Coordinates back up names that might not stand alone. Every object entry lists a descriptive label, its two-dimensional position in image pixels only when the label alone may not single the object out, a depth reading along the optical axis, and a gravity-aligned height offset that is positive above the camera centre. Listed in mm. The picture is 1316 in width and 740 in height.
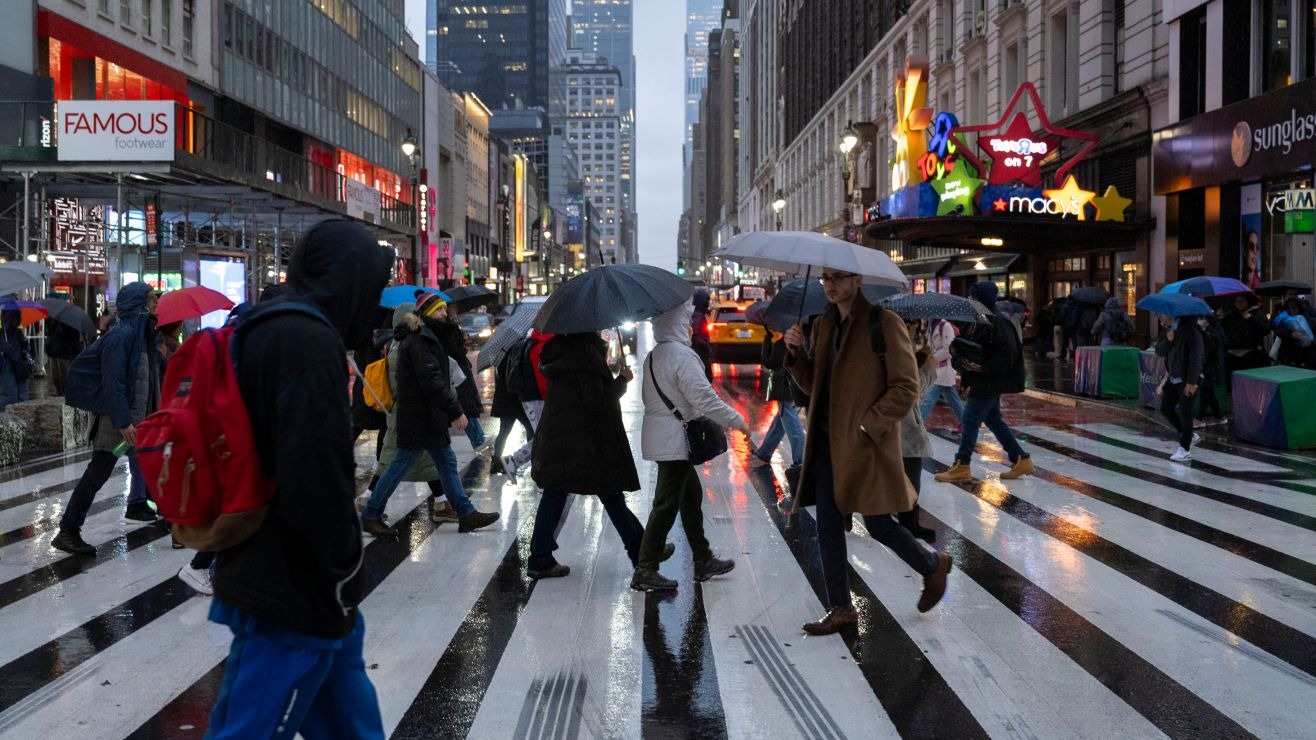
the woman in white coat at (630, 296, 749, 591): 6543 -562
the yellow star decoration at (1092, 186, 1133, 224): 27391 +2765
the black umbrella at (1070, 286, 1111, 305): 24219 +527
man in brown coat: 5657 -532
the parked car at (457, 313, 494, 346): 39219 -217
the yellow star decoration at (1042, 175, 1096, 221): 27500 +2970
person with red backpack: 2875 -522
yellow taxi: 27391 -513
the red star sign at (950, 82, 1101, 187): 28891 +4832
